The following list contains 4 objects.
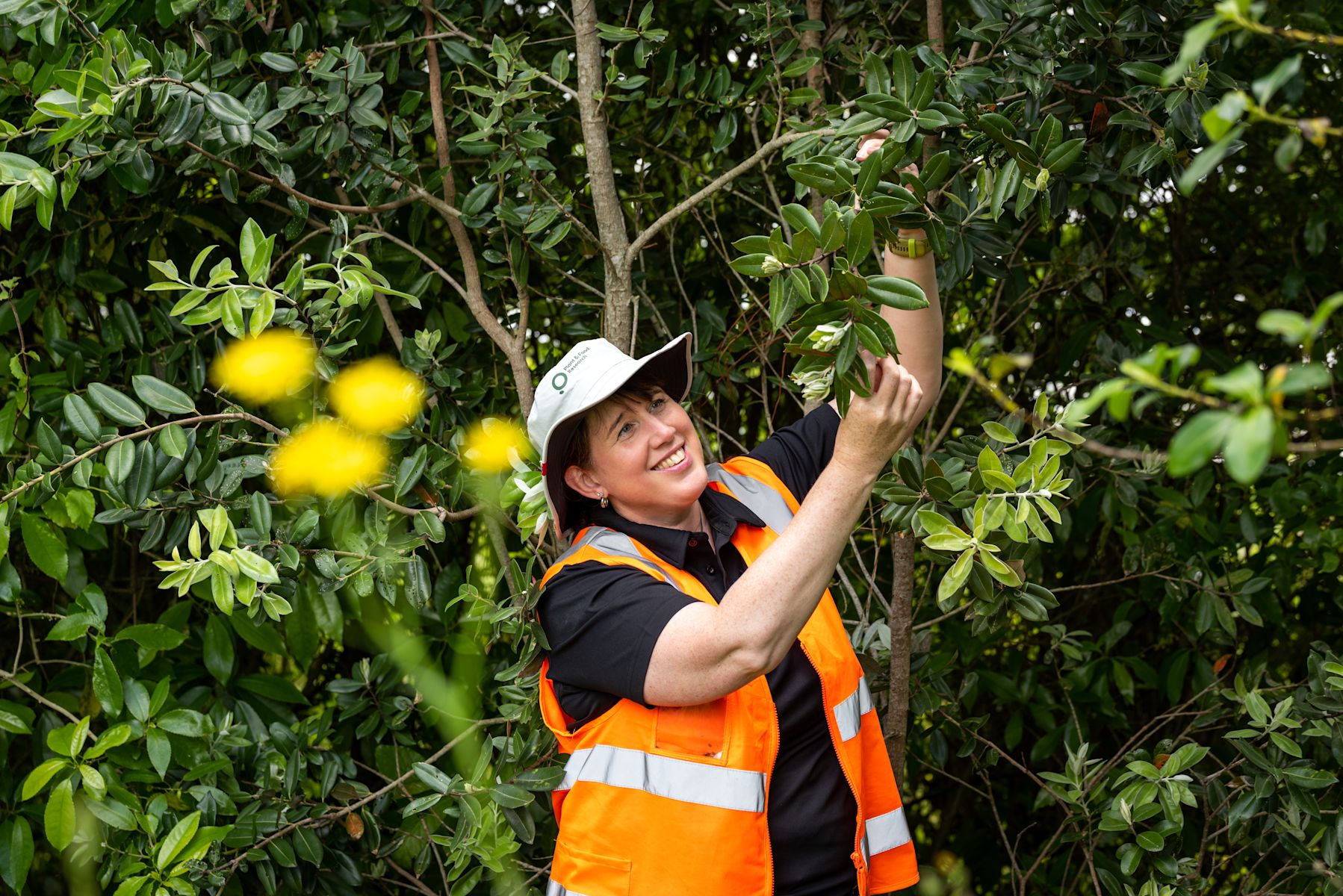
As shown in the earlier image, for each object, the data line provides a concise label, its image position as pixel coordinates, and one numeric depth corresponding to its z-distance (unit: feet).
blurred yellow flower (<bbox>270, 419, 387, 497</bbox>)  7.23
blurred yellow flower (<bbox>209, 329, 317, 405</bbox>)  6.98
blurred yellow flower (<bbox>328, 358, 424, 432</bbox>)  7.52
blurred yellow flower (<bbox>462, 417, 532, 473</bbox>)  7.84
